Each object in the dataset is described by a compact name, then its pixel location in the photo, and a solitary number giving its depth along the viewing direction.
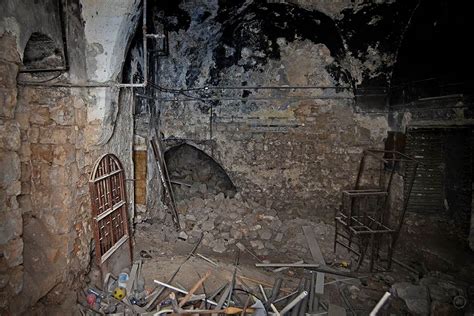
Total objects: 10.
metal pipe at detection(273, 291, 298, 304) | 3.79
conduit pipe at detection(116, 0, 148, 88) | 3.72
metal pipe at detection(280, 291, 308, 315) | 3.37
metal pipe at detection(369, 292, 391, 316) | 2.45
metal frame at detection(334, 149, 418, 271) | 4.77
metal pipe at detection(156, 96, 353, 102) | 6.46
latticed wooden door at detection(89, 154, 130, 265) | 3.62
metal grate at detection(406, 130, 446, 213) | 4.86
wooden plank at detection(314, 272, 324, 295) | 4.04
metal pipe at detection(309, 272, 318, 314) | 3.64
